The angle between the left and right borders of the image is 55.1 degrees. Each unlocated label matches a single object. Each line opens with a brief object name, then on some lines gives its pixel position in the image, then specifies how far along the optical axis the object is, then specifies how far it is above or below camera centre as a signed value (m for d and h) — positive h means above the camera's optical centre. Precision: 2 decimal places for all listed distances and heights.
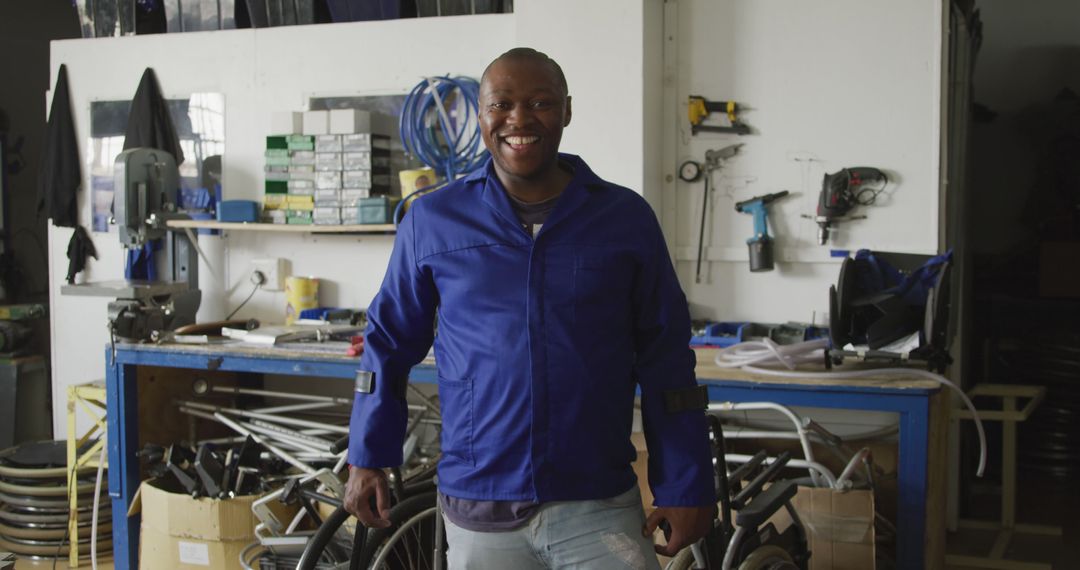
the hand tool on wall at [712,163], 4.05 +0.33
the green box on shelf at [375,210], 4.19 +0.15
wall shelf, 4.20 +0.08
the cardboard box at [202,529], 3.43 -0.94
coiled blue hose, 4.26 +0.50
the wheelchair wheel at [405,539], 2.70 -0.79
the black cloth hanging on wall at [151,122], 4.64 +0.57
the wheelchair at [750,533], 2.45 -0.70
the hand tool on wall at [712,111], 4.02 +0.53
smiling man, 1.72 -0.19
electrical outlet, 4.62 -0.11
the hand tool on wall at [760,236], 3.95 +0.05
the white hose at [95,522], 3.79 -1.02
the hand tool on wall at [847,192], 3.83 +0.21
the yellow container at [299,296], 4.48 -0.21
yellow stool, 3.96 -0.79
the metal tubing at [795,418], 3.07 -0.51
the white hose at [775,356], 3.04 -0.34
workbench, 2.86 -0.43
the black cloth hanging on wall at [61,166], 4.82 +0.38
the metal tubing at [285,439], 3.81 -0.72
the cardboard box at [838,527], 2.93 -0.80
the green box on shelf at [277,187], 4.48 +0.26
